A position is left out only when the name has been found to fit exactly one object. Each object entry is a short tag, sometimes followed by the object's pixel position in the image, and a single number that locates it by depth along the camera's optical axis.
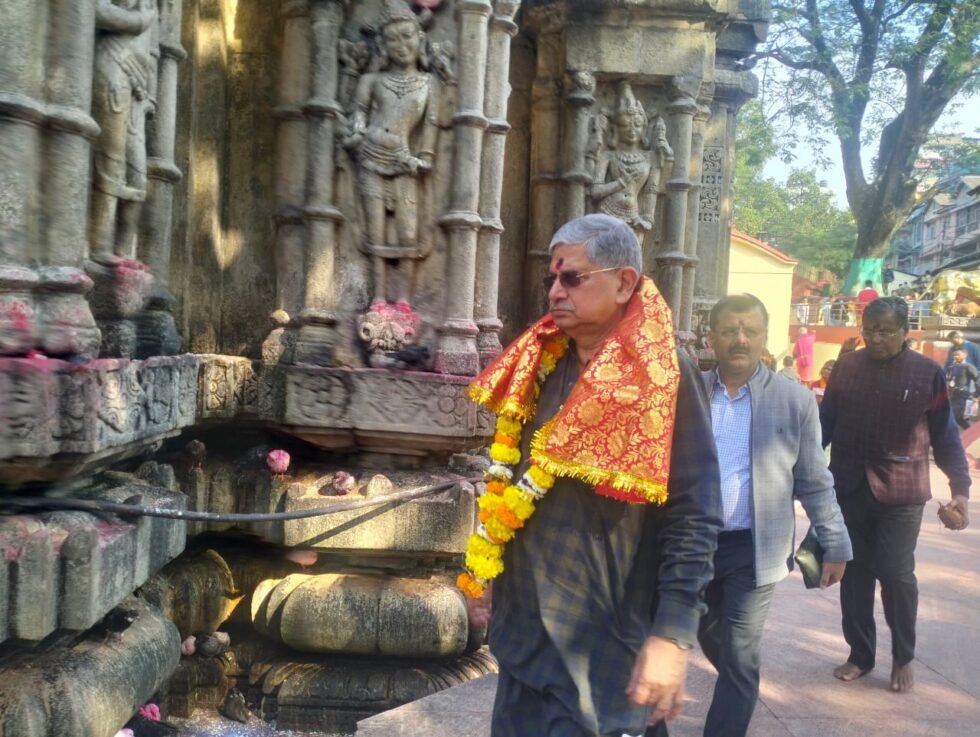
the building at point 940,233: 50.59
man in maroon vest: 4.35
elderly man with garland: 2.04
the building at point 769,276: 29.94
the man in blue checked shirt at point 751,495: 3.21
